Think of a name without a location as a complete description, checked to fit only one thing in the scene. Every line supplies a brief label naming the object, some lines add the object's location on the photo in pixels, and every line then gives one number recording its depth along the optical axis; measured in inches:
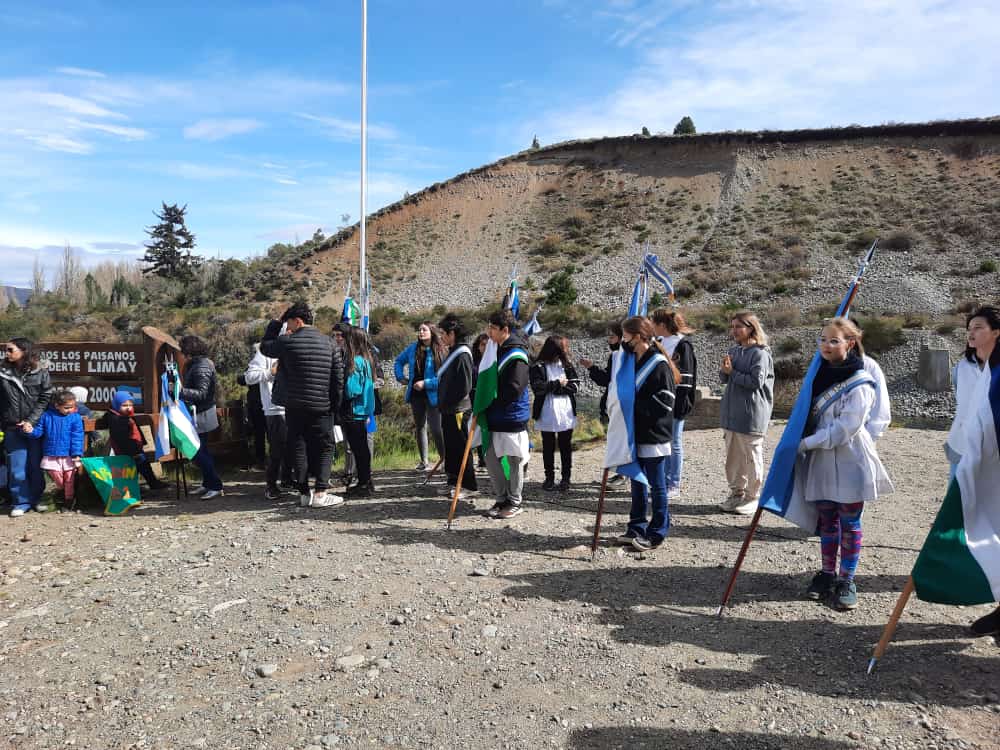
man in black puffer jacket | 268.4
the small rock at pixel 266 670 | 152.4
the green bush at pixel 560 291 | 1510.8
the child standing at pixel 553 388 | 295.3
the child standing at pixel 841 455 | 174.6
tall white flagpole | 576.8
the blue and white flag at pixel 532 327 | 363.1
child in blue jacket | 282.2
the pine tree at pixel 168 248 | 2573.8
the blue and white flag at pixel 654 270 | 355.9
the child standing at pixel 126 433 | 305.6
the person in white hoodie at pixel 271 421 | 299.3
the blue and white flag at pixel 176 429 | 296.5
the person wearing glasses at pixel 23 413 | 272.5
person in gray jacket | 251.4
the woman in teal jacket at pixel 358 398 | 284.7
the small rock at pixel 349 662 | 154.9
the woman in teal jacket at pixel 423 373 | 319.6
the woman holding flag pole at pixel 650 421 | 216.2
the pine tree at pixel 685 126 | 2600.9
